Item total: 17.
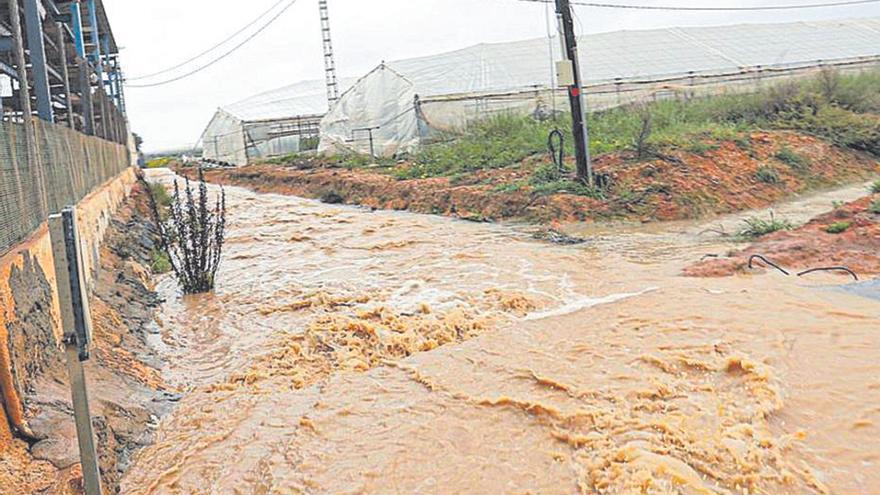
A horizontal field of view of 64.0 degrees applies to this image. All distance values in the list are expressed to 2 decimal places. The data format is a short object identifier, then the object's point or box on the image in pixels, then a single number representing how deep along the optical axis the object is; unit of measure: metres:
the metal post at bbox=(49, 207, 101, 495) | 2.53
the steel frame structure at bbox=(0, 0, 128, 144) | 8.15
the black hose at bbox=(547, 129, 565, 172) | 15.49
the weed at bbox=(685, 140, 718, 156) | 15.67
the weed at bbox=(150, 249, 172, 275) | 11.33
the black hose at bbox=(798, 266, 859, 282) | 7.73
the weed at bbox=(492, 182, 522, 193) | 15.44
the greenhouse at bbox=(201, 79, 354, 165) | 43.31
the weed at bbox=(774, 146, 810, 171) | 16.36
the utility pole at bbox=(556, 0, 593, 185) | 14.05
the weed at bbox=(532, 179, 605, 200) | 14.20
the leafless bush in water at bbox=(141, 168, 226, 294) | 9.39
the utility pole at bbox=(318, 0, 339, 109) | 47.59
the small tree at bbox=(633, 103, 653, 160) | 15.57
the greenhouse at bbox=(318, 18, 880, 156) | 27.47
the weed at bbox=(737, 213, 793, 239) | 10.44
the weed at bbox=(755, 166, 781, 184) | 15.40
